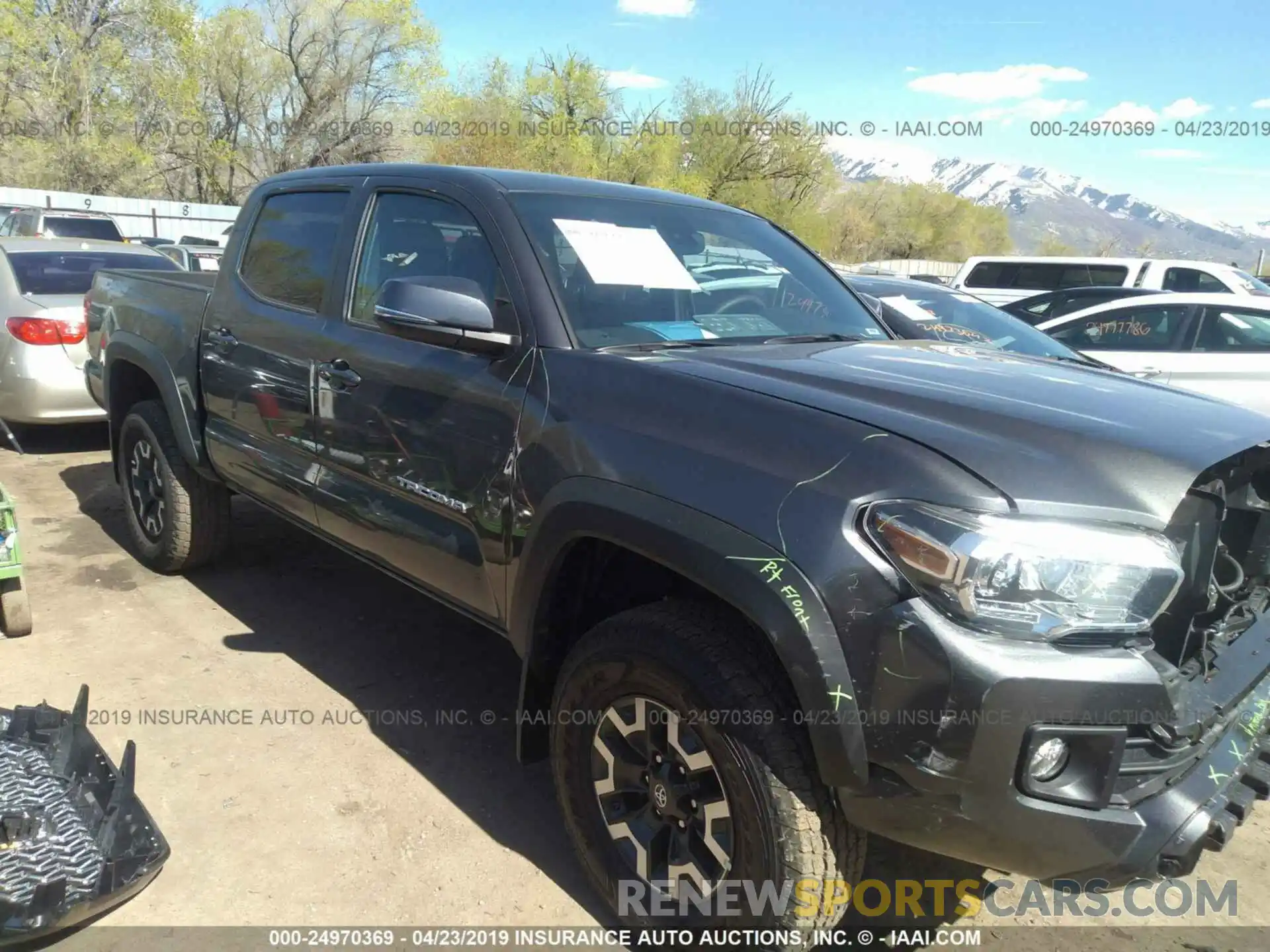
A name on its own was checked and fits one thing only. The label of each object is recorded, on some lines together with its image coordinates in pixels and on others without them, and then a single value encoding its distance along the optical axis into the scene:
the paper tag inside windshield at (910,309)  6.43
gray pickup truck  1.76
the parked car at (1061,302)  9.31
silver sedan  6.80
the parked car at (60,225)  15.91
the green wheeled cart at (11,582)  3.79
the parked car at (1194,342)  7.87
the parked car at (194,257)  13.52
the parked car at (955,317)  6.09
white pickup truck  13.75
